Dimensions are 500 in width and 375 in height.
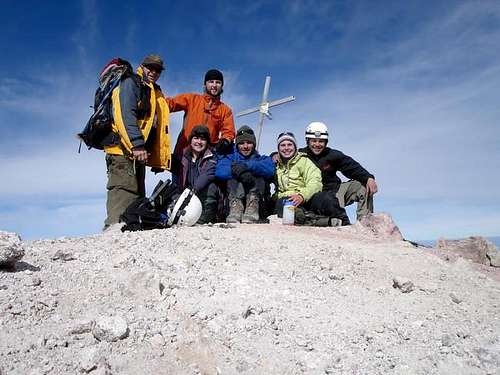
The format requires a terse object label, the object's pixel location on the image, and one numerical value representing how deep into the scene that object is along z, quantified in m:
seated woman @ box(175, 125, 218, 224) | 7.53
